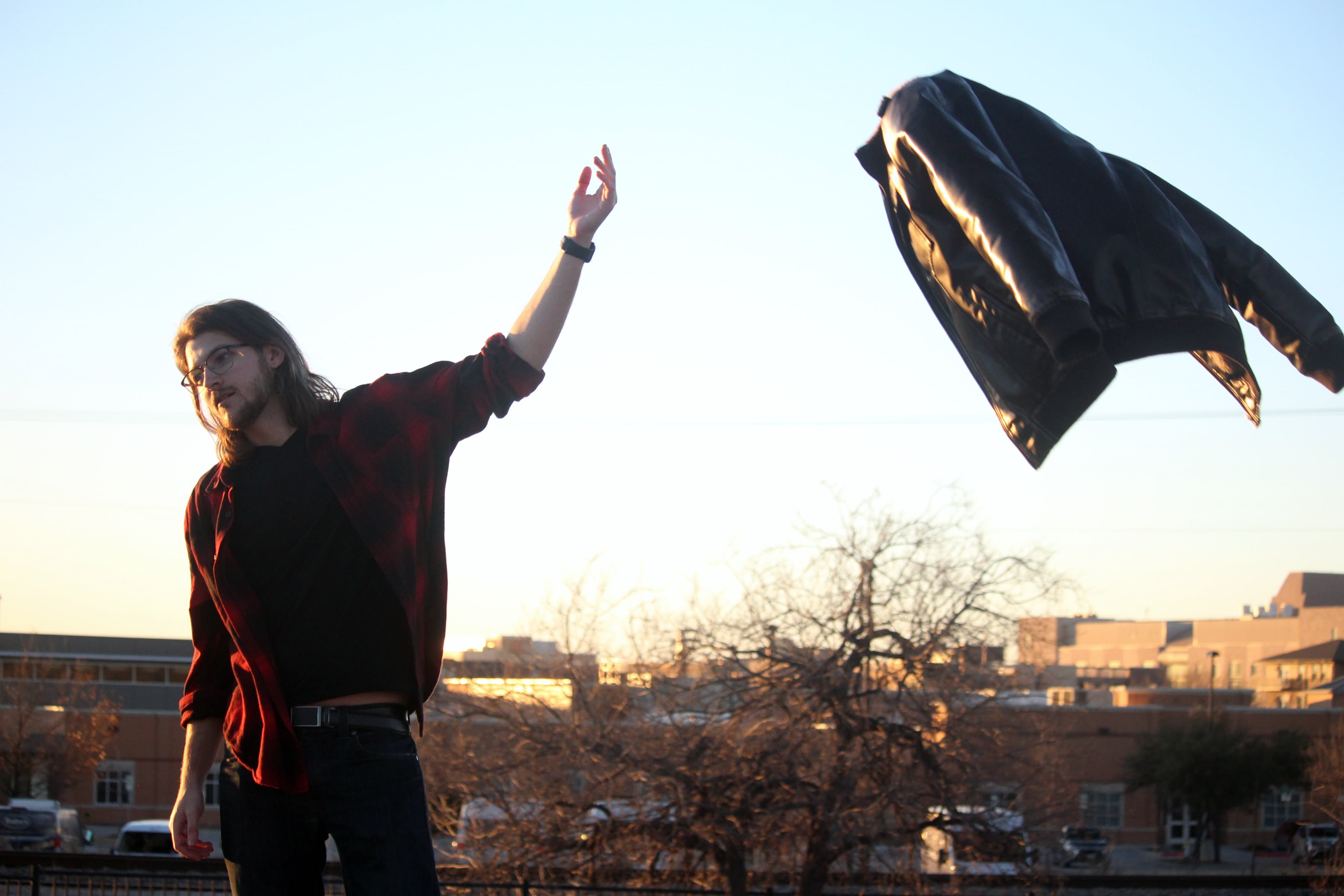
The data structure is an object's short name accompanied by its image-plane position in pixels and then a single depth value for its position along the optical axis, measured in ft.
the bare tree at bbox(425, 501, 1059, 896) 48.98
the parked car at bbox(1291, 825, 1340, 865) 64.80
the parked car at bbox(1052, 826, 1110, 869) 52.95
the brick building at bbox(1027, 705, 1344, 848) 130.72
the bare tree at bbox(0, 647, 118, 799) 118.62
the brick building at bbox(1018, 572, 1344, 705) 202.69
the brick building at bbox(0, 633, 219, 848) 130.11
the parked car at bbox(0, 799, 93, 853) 77.71
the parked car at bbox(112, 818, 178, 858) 89.97
